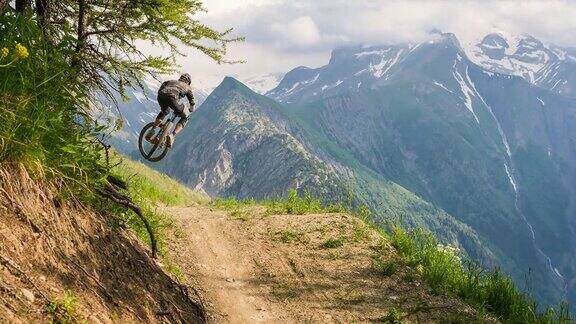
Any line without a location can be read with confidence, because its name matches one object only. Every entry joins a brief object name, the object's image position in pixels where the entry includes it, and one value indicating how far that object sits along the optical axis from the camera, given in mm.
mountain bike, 16316
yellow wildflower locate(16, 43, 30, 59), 5687
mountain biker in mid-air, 15461
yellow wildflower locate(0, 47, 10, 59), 5568
